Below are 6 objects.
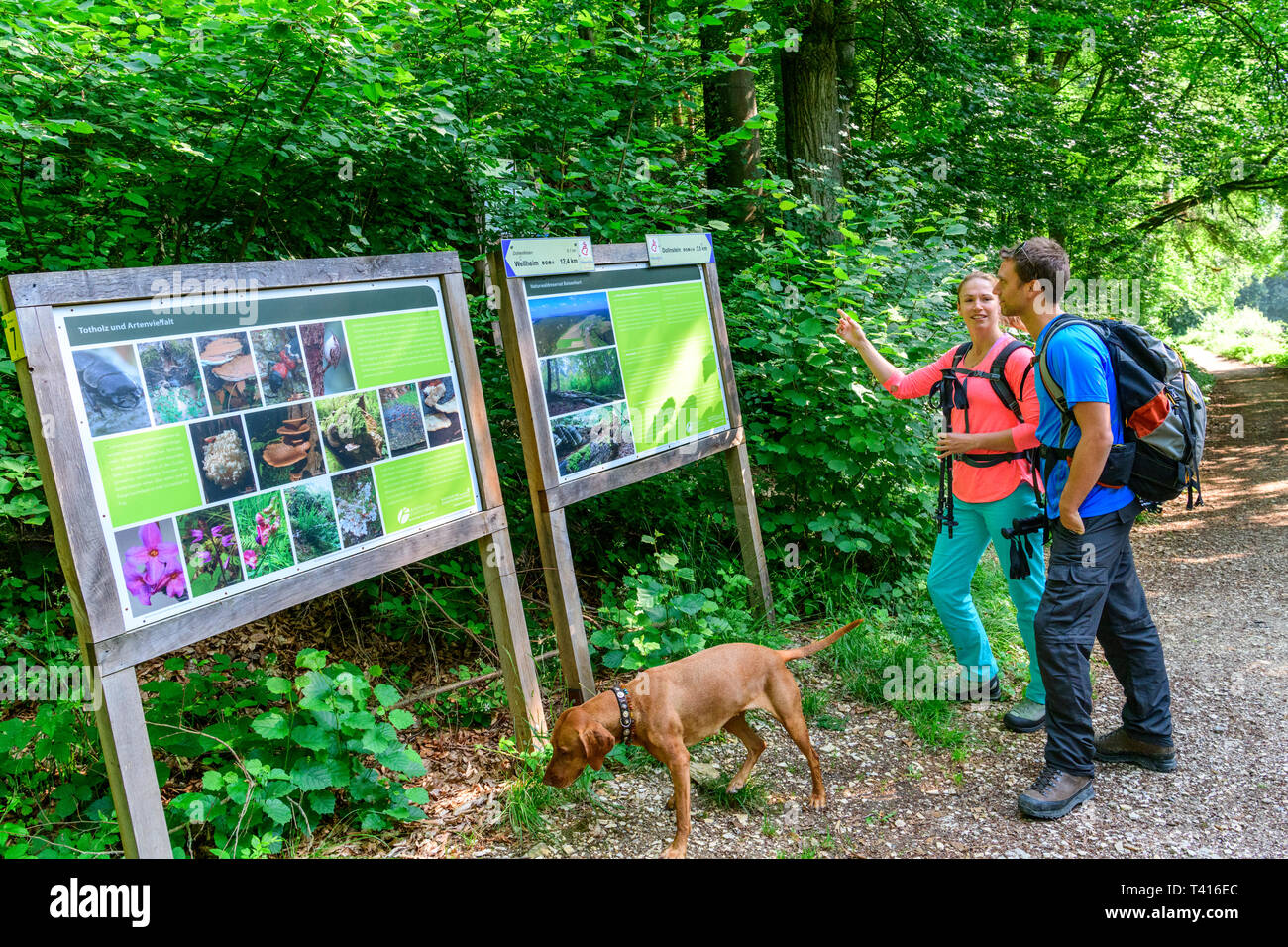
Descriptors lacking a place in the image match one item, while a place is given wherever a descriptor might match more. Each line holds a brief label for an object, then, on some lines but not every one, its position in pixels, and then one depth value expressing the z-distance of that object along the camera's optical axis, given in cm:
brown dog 320
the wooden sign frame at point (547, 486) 402
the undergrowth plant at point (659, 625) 436
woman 410
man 347
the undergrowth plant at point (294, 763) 315
